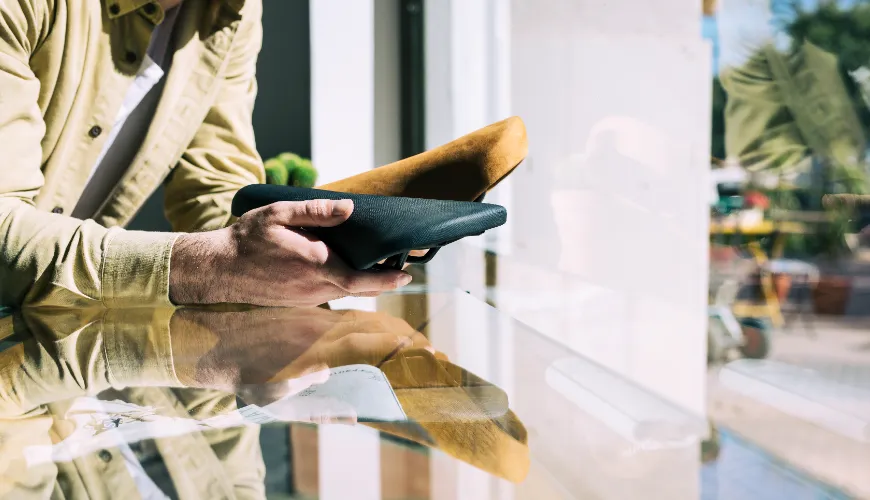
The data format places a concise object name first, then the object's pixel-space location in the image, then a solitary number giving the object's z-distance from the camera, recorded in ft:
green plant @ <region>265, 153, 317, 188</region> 6.68
